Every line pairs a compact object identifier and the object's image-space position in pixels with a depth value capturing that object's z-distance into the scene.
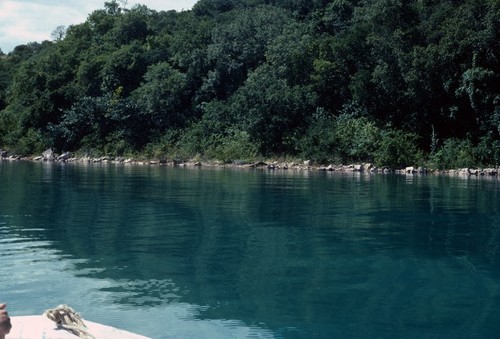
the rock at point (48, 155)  52.16
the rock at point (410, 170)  36.00
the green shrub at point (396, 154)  37.31
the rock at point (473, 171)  34.44
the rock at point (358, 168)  37.84
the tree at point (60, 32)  84.88
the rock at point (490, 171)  34.03
